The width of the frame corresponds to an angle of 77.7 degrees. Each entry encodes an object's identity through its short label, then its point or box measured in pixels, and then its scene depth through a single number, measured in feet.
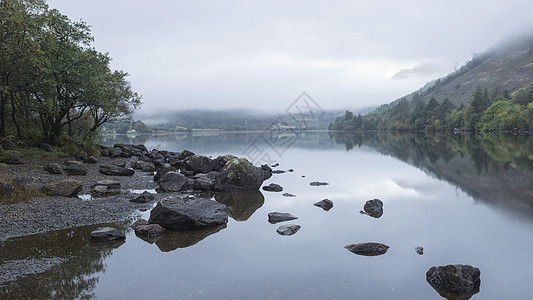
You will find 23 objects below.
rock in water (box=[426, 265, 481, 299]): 28.12
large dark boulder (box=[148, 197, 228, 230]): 43.57
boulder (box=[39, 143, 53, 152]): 108.78
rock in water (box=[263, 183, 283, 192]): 76.95
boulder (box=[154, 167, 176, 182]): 81.61
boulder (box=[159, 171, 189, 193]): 71.00
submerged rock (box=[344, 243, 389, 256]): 36.86
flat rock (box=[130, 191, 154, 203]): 57.93
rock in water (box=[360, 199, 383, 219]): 54.39
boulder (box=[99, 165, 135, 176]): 86.79
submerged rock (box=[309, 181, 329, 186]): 87.01
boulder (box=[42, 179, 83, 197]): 58.49
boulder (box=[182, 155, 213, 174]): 97.45
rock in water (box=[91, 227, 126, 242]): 38.50
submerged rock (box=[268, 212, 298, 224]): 50.47
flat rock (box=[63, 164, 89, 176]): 80.89
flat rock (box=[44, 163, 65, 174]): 77.96
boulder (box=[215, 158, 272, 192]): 73.10
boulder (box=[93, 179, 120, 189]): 68.23
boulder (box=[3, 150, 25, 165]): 84.12
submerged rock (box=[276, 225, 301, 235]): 43.93
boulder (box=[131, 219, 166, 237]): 41.32
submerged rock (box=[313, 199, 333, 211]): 59.44
